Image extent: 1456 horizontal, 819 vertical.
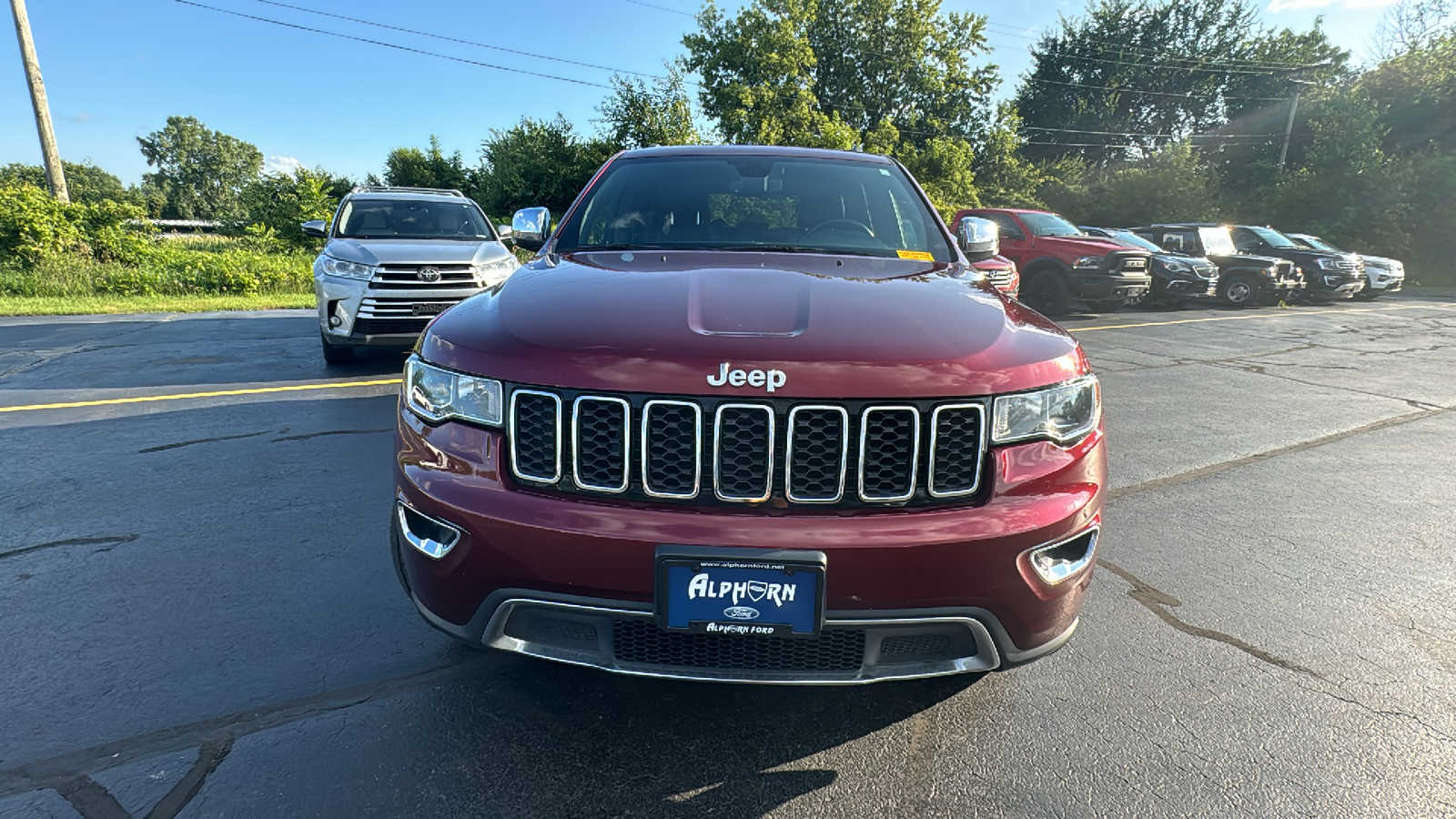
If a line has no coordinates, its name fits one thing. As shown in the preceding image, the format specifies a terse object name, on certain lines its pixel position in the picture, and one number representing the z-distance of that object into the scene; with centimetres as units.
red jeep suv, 165
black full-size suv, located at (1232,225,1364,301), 1702
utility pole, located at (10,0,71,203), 1494
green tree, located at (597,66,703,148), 2603
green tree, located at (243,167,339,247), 2398
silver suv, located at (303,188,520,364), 657
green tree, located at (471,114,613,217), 2989
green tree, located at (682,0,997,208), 3009
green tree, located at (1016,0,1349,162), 4478
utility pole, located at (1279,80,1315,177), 3219
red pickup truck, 1241
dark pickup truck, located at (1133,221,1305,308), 1573
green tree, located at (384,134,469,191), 3944
